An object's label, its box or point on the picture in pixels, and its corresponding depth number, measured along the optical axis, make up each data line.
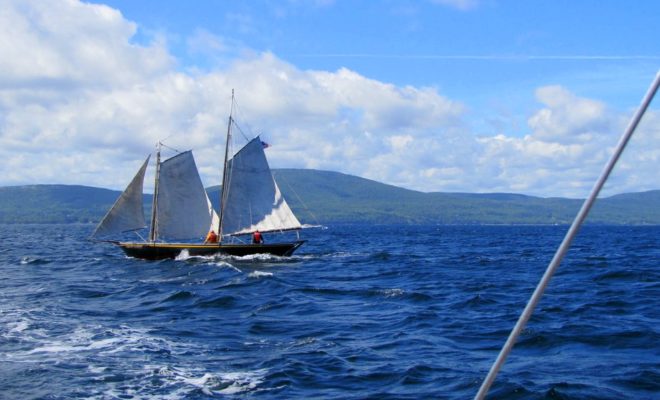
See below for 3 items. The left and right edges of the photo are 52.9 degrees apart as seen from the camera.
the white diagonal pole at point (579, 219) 5.44
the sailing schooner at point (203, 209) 63.84
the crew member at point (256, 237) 66.62
